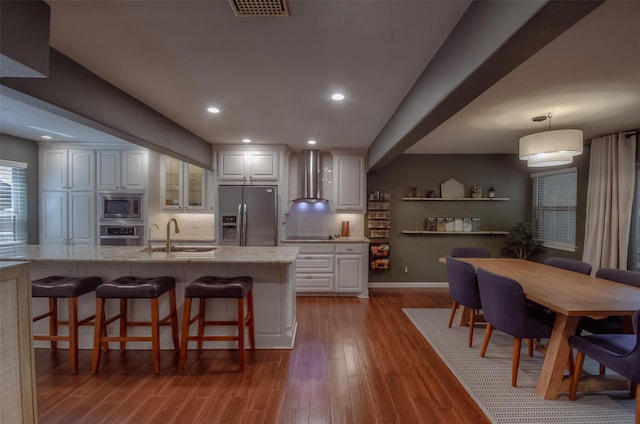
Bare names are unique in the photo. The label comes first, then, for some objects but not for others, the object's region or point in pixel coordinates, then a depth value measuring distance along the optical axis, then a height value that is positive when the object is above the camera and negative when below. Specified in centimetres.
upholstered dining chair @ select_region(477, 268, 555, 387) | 224 -86
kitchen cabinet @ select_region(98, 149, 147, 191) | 447 +60
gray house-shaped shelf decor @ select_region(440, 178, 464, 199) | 521 +36
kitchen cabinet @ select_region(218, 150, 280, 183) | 468 +70
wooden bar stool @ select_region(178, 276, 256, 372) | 241 -76
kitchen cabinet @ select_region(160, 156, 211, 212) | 477 +37
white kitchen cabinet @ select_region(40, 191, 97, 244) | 442 -15
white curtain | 354 +11
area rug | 197 -141
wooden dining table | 191 -65
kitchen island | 278 -69
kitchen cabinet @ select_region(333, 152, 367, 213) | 492 +45
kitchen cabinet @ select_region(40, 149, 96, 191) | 443 +59
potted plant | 486 -57
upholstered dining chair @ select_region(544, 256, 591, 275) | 303 -62
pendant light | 271 +60
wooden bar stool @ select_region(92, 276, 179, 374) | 238 -80
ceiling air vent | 140 +100
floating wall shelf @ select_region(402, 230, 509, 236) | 513 -43
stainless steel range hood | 489 +53
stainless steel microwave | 443 +2
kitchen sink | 314 -46
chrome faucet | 288 -38
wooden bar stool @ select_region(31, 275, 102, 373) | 239 -72
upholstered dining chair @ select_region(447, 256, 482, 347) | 289 -80
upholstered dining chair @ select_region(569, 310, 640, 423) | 175 -94
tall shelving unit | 520 -17
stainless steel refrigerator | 450 -13
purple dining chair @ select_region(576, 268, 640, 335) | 258 -103
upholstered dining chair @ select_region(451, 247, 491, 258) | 393 -60
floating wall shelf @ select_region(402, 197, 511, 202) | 512 +19
